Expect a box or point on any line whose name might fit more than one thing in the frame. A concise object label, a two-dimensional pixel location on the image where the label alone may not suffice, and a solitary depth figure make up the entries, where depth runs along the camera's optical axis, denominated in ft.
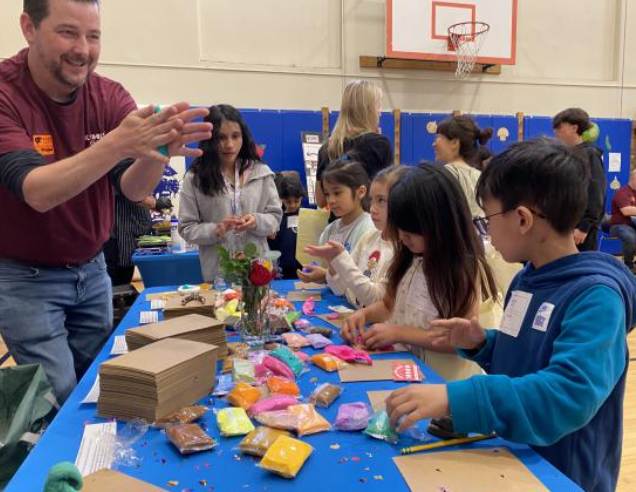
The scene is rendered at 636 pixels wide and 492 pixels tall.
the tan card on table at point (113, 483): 2.82
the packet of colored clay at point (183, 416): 3.66
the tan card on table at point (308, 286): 8.16
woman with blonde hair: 10.02
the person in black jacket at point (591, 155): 9.63
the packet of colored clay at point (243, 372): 4.46
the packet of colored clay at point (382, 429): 3.37
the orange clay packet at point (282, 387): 4.17
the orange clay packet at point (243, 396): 3.97
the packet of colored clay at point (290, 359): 4.62
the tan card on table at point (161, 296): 7.41
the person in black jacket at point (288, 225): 13.15
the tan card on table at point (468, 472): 2.88
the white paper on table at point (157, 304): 6.91
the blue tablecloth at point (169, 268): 11.64
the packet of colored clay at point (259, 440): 3.24
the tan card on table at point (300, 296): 7.43
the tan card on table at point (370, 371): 4.43
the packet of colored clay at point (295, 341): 5.33
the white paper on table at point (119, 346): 5.19
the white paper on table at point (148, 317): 6.27
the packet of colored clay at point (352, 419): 3.55
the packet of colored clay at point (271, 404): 3.83
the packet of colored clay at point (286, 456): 3.00
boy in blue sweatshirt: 3.09
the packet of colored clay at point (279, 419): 3.56
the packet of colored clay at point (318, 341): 5.30
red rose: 5.31
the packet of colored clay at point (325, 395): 3.93
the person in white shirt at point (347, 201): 8.21
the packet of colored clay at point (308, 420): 3.52
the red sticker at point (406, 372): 4.37
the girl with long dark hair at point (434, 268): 5.31
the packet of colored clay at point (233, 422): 3.52
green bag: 4.44
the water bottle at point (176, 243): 12.28
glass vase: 5.50
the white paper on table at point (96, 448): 3.19
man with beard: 4.59
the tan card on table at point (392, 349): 5.12
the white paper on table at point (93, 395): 4.12
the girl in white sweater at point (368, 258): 6.50
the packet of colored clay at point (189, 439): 3.29
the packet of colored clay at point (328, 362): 4.66
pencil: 3.25
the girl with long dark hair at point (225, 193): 9.20
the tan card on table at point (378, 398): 3.86
